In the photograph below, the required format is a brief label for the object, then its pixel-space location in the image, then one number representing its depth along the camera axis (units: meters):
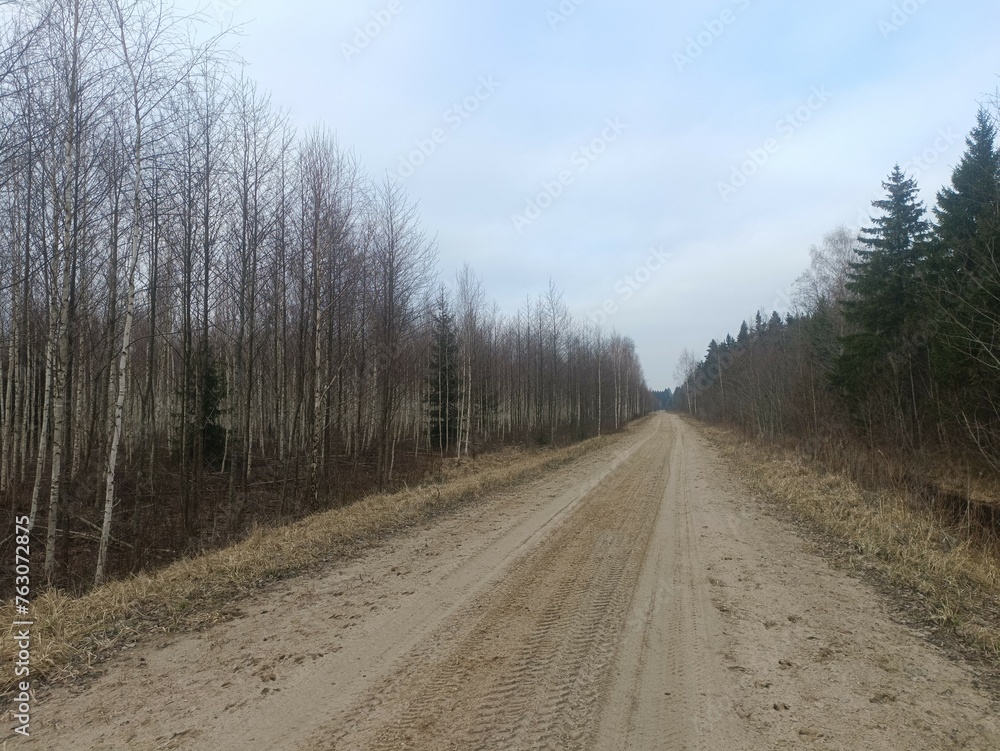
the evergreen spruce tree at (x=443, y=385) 27.04
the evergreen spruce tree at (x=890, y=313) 19.77
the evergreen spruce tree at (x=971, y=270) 11.15
